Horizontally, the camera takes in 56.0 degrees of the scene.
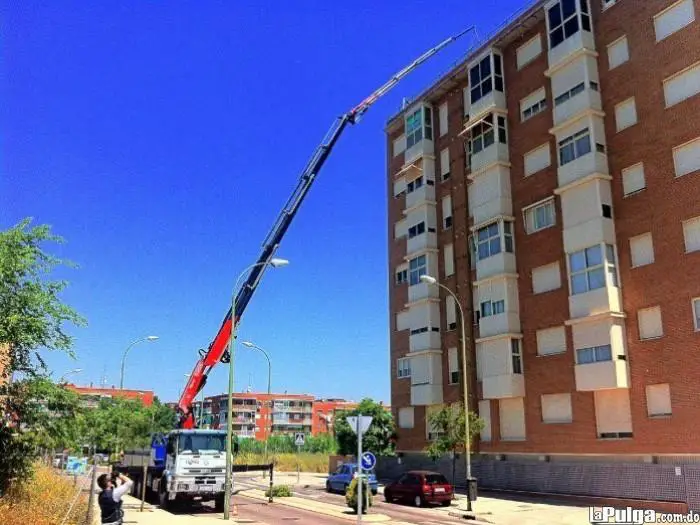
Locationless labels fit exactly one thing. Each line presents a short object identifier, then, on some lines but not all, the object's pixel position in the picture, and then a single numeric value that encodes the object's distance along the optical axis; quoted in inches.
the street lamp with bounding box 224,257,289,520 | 858.1
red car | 1094.4
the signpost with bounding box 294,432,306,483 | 1653.1
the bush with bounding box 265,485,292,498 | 1282.0
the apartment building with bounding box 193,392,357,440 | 4544.8
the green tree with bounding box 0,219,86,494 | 701.3
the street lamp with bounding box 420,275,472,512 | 1007.6
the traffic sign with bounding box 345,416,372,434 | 583.2
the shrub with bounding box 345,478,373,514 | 980.6
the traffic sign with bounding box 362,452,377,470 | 649.6
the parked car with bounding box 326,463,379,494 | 1344.7
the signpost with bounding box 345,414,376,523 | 569.3
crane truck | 980.6
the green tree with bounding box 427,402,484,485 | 1288.1
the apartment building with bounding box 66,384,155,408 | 4187.0
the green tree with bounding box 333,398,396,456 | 1792.6
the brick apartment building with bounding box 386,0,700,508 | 1064.8
